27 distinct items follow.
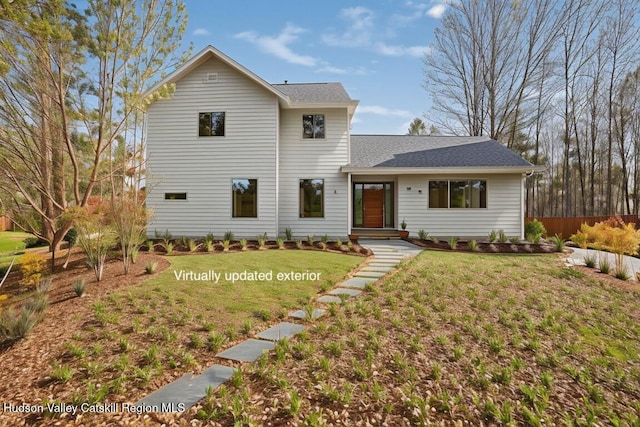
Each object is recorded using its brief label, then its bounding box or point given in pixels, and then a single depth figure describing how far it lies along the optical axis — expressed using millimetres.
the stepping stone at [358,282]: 6074
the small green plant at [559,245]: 10344
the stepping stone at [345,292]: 5563
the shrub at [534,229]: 12469
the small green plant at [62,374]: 3031
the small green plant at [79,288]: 5105
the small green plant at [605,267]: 7363
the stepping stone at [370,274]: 6862
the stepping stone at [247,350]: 3412
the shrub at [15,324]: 3840
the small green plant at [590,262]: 7945
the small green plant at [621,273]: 6934
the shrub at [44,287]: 5055
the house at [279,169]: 11422
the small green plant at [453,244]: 10555
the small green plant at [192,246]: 9570
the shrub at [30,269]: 6176
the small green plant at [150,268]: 6420
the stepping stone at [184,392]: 2641
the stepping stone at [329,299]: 5164
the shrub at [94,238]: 5984
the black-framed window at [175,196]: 11555
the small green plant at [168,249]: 9108
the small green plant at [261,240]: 10281
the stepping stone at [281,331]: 3908
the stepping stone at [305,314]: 4488
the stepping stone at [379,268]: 7402
